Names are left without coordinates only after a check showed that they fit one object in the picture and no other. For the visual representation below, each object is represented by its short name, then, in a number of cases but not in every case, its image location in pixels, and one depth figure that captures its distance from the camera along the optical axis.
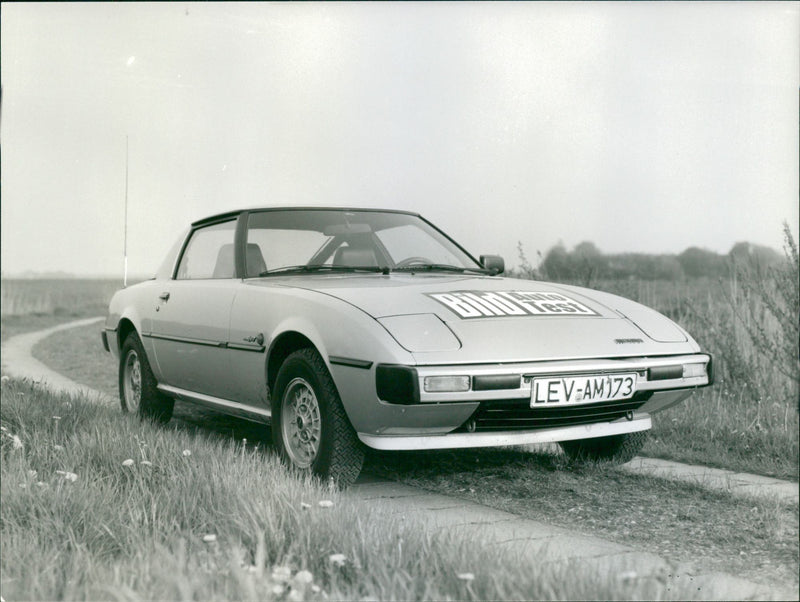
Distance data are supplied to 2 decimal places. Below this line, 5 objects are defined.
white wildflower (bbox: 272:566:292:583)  2.40
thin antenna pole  6.12
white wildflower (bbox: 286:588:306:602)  2.33
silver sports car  3.74
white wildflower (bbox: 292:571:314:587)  2.40
